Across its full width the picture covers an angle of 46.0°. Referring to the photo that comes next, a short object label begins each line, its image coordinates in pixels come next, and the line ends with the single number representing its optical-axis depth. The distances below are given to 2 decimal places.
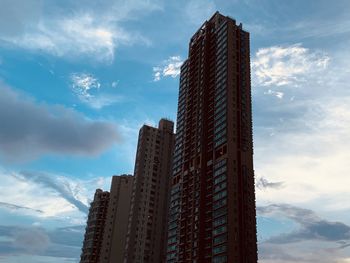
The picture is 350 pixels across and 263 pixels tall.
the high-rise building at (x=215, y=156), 109.31
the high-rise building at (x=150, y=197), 156.50
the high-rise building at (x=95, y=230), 182.38
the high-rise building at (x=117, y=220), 168.12
